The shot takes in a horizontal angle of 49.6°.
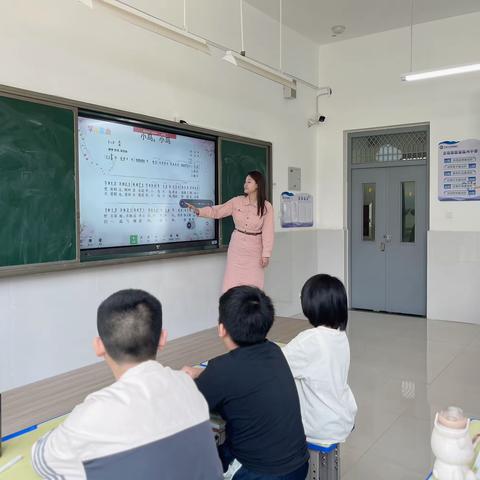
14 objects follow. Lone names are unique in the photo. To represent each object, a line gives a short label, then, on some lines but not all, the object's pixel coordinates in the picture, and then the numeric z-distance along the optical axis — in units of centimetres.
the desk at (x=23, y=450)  130
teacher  481
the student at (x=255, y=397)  160
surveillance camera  698
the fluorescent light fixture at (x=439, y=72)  454
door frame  649
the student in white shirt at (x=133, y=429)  109
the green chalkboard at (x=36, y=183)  324
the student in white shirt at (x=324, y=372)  194
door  662
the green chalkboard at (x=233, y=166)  521
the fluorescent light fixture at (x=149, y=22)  287
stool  191
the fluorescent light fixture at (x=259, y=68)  377
